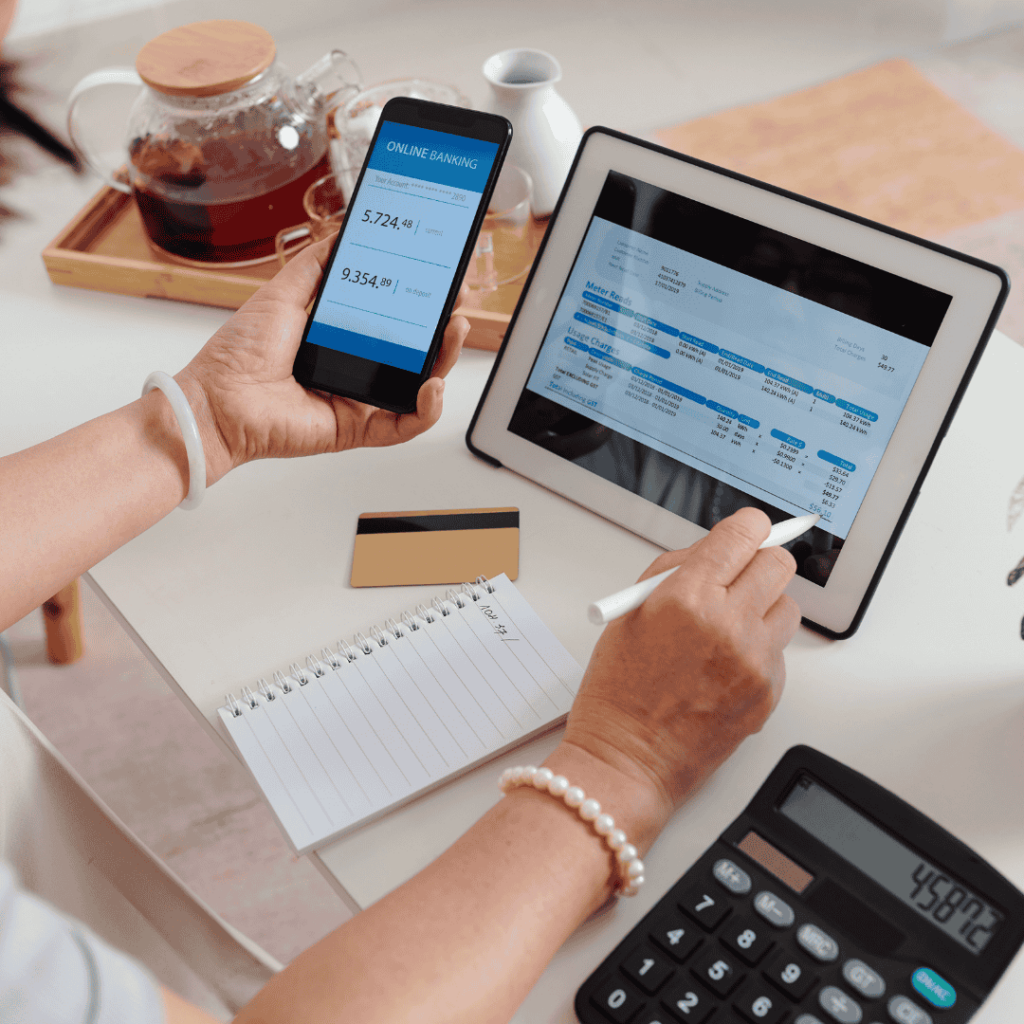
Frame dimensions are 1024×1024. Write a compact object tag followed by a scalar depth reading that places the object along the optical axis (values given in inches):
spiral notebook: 23.7
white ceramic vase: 37.9
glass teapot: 38.4
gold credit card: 29.3
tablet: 25.4
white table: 23.2
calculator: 18.5
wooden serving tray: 37.9
